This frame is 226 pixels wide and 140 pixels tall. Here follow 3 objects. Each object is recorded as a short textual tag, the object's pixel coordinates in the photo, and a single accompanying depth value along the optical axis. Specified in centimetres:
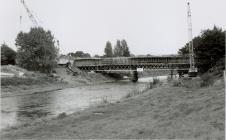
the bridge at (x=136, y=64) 13044
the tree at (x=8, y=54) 13662
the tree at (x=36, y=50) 10956
